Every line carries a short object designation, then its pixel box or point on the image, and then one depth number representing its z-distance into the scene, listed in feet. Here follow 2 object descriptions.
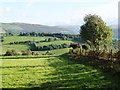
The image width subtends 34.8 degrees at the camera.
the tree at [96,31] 146.21
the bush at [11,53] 215.93
